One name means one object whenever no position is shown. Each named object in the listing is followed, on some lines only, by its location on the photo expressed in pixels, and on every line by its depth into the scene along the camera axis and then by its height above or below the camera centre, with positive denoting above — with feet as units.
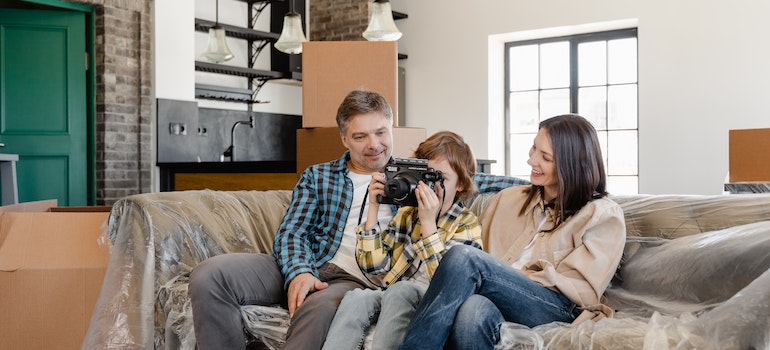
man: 6.32 -0.90
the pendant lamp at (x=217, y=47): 16.53 +2.38
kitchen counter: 12.71 -0.30
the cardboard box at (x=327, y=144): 9.32 +0.18
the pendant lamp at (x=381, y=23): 15.01 +2.62
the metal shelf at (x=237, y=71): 18.33 +2.14
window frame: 19.89 +2.61
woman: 5.47 -0.79
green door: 15.38 +1.15
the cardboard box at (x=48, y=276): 7.61 -1.17
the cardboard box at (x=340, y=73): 9.82 +1.07
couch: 5.01 -0.91
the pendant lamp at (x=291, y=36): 15.51 +2.47
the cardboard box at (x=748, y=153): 9.34 +0.06
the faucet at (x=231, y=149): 19.08 +0.21
